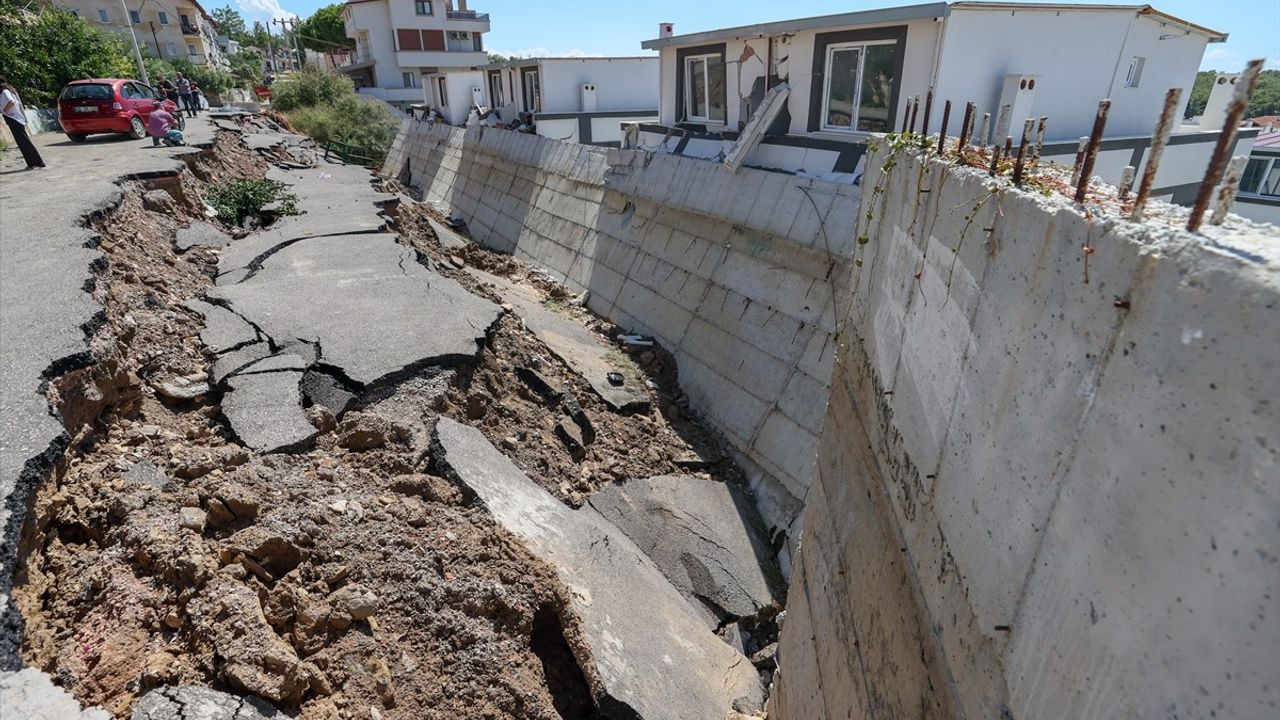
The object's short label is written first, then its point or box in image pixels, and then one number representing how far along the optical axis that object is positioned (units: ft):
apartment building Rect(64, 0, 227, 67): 159.84
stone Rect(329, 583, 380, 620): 12.16
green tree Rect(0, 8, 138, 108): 63.77
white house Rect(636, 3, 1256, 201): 29.94
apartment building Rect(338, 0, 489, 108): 149.48
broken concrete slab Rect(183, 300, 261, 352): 19.40
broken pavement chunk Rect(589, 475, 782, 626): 22.15
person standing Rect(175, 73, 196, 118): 79.24
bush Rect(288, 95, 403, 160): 91.66
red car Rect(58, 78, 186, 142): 48.19
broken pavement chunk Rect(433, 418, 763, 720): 14.51
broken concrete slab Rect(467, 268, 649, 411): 29.81
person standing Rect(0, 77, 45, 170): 35.65
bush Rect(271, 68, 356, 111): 106.52
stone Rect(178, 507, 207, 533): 11.93
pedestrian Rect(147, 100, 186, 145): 43.80
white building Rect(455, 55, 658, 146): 68.49
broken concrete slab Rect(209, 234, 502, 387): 19.84
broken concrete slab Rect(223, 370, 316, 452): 15.61
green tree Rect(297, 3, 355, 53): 207.72
